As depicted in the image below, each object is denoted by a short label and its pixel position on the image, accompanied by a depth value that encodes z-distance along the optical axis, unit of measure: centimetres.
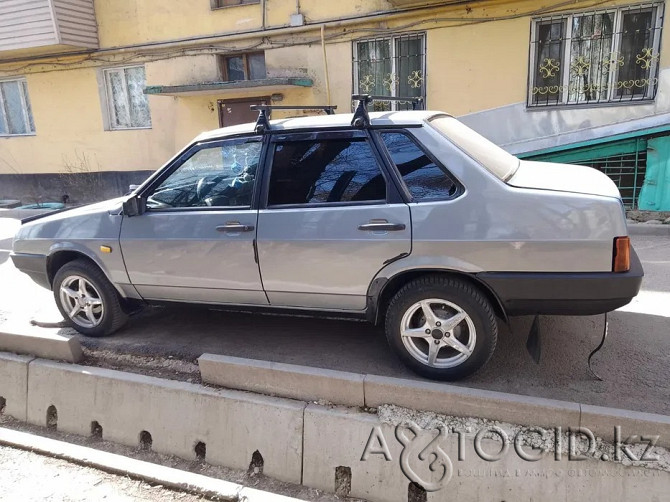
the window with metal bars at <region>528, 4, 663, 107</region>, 758
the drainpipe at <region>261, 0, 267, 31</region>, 963
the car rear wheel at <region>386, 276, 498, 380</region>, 296
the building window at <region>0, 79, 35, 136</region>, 1268
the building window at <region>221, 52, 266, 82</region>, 1029
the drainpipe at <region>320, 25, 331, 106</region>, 932
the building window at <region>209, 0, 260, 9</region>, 1005
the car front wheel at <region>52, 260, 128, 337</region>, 399
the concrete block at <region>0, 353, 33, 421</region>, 388
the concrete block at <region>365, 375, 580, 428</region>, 264
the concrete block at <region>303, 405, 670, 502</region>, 247
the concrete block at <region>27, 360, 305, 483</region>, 307
